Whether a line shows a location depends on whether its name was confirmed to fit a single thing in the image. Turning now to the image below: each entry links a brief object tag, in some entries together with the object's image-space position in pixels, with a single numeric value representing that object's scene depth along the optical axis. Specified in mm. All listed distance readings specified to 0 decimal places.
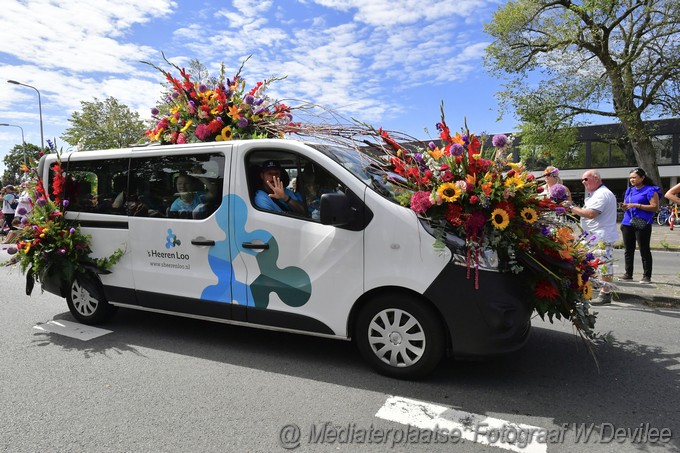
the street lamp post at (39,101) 27442
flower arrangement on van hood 3432
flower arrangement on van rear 5098
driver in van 4066
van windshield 3705
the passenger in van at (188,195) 4418
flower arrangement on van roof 4961
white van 3465
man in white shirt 6016
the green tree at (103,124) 37062
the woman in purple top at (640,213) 6941
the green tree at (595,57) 19984
